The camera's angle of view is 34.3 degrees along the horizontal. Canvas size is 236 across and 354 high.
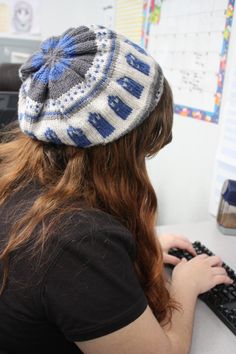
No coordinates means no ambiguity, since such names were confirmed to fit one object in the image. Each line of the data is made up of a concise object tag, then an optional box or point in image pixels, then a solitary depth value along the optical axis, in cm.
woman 60
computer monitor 135
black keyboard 78
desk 73
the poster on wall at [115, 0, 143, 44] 168
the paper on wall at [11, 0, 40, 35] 212
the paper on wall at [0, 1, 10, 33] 210
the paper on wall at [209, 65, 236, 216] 124
